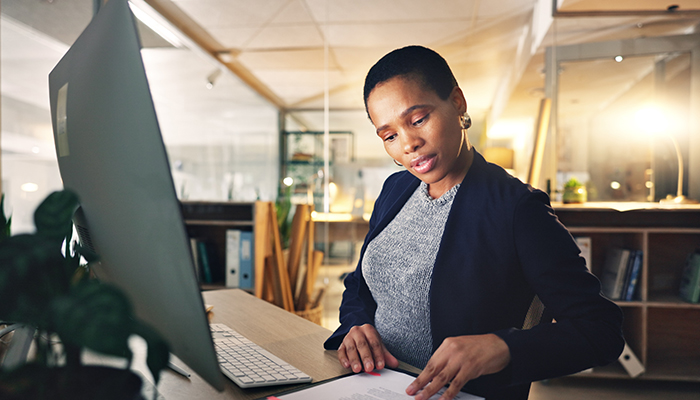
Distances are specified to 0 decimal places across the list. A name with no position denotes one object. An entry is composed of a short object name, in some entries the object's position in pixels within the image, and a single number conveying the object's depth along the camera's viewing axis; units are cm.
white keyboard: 67
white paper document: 62
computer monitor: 35
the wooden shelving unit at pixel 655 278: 259
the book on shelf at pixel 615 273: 268
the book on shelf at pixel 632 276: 264
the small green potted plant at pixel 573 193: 281
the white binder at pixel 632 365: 257
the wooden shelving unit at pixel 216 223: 291
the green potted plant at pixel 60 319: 24
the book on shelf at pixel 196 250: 296
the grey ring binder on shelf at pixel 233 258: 286
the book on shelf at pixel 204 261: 296
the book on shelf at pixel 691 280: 255
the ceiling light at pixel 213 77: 461
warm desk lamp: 335
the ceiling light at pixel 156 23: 334
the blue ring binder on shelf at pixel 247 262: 284
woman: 70
